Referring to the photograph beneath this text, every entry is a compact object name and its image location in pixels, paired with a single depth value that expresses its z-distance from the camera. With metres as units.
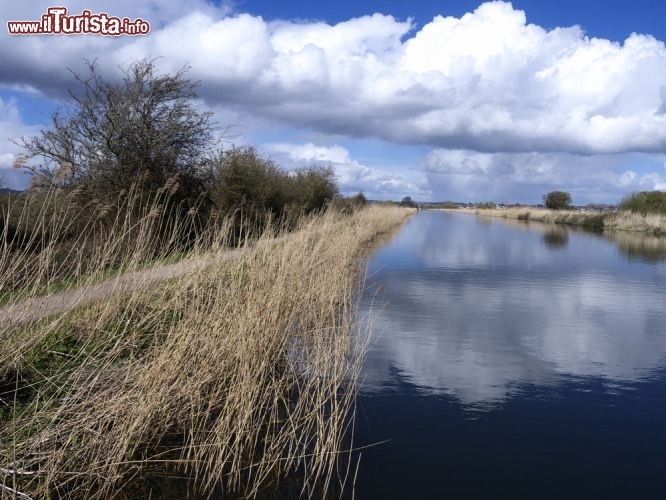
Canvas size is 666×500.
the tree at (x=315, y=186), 29.03
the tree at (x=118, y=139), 13.91
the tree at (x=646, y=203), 42.84
